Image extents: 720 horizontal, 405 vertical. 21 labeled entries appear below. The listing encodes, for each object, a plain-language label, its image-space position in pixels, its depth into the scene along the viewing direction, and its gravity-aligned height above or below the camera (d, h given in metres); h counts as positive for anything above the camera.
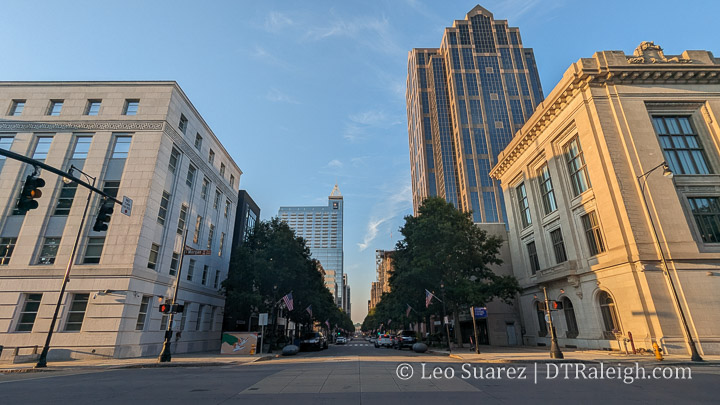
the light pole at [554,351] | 20.70 -1.89
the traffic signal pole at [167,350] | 20.98 -1.62
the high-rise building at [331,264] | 196.50 +31.75
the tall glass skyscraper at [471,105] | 98.31 +66.36
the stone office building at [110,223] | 24.28 +7.97
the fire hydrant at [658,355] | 18.57 -1.94
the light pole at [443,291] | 32.94 +2.79
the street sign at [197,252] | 22.08 +4.44
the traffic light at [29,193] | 10.15 +3.82
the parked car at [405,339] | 43.31 -2.36
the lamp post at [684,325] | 17.97 -0.39
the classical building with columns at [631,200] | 22.92 +8.95
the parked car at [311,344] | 38.84 -2.45
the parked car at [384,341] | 52.09 -3.02
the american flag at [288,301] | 32.10 +1.89
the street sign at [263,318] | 29.95 +0.30
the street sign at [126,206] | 15.95 +5.42
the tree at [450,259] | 33.25 +5.99
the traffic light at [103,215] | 12.84 +4.10
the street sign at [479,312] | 29.22 +0.65
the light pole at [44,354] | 18.38 -1.57
